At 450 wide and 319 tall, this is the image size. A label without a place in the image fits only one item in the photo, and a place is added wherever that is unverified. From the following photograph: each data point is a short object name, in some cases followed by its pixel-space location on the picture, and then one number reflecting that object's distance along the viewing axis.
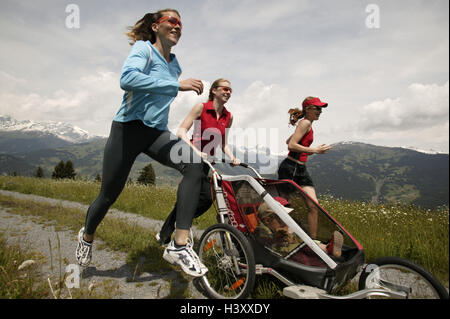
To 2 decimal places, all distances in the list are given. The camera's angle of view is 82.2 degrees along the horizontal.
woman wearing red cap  3.67
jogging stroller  2.05
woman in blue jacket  2.39
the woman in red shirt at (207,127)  3.37
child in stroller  2.55
